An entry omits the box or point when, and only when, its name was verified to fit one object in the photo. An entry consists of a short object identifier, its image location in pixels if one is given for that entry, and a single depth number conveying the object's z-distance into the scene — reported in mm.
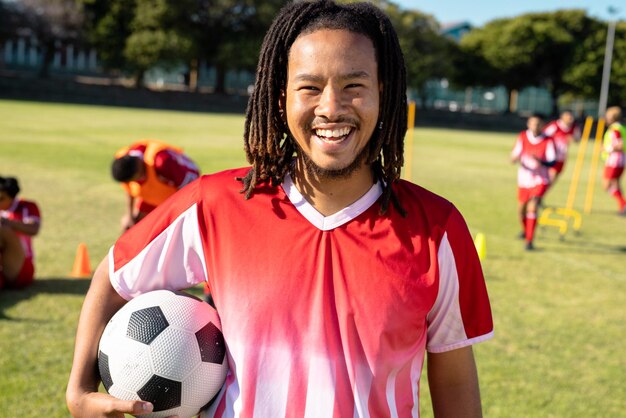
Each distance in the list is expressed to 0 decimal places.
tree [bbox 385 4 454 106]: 54406
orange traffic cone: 7320
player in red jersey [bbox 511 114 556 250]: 10336
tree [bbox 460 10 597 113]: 57500
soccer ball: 1972
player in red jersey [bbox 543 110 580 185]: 11880
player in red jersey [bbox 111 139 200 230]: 6965
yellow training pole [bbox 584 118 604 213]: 14406
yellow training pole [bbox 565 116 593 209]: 12689
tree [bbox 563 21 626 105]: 56250
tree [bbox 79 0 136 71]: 48469
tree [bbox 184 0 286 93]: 49594
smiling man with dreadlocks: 1821
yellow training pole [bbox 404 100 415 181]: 17266
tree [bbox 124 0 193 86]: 46531
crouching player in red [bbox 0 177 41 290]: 6723
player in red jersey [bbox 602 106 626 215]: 14180
